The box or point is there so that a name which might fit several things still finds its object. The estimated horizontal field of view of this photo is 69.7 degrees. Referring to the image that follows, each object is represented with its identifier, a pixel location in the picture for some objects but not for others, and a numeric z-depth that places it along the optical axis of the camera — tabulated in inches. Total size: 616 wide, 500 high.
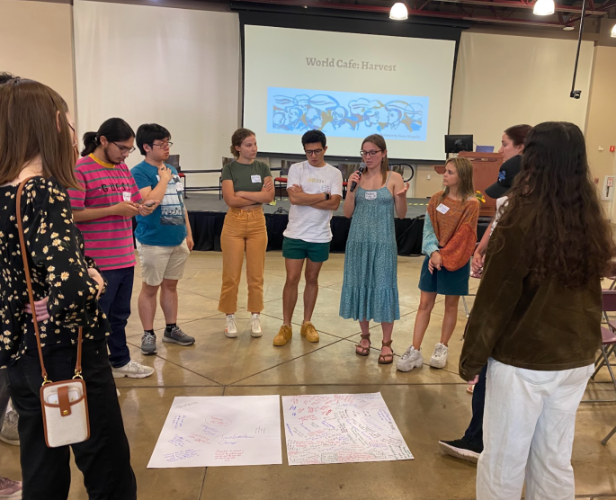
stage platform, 259.8
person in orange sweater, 105.3
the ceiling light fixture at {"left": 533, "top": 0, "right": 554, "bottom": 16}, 251.6
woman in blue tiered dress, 111.7
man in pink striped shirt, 88.0
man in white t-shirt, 120.2
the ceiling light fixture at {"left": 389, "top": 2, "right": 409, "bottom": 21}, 276.5
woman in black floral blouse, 41.9
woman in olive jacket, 49.4
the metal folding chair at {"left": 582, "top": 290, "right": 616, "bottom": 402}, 94.5
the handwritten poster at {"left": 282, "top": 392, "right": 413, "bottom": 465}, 78.5
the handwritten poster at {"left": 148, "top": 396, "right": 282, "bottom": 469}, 76.4
